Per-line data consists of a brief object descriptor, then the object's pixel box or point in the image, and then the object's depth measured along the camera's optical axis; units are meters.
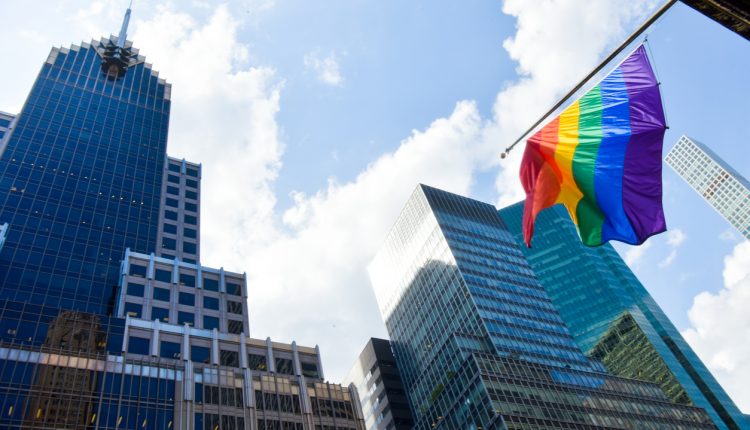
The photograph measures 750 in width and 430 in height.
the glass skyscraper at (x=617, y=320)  154.50
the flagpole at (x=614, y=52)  13.82
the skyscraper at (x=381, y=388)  129.50
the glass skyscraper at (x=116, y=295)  58.97
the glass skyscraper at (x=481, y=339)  95.44
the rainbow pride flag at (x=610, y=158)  18.84
